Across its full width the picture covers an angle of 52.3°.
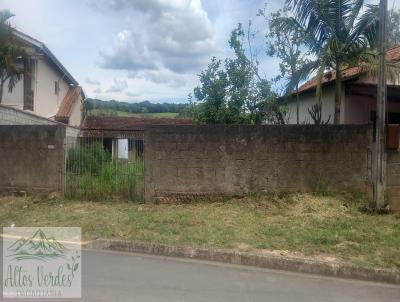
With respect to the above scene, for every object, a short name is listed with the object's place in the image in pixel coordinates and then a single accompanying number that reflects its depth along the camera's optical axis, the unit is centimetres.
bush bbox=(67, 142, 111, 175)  976
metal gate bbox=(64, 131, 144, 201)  962
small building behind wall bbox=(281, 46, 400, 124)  1128
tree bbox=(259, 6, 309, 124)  1038
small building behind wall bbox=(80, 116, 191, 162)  962
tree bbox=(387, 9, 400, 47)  2382
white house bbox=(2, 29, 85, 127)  1727
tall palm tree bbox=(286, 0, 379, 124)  966
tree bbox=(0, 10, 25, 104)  1231
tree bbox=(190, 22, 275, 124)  1280
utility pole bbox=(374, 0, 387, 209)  805
